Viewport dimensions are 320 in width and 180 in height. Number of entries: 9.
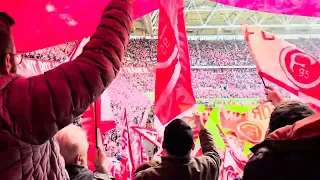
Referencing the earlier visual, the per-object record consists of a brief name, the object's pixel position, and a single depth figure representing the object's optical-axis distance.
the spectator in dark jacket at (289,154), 0.87
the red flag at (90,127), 2.12
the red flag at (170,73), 1.52
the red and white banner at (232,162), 2.96
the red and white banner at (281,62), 1.53
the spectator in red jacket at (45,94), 0.80
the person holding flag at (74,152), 1.29
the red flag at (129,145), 2.76
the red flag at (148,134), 2.92
